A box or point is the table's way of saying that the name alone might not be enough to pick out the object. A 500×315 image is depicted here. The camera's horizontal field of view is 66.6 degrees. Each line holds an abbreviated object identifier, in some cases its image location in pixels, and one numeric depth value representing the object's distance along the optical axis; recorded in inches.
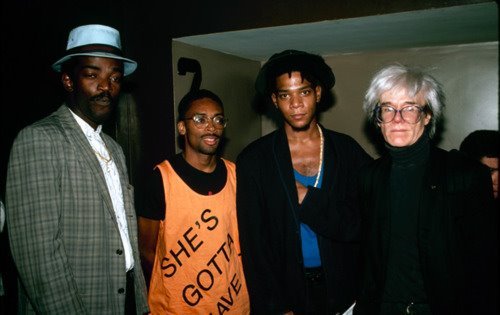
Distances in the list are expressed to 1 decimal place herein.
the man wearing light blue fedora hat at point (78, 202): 80.0
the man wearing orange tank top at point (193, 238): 100.8
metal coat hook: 129.8
